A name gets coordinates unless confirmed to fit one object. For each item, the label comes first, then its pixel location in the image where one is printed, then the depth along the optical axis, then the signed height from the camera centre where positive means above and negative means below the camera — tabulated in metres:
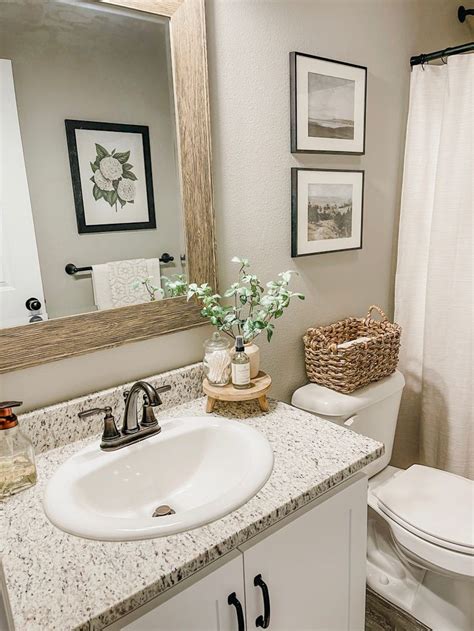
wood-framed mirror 1.04 +0.08
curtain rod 1.62 +0.49
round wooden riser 1.22 -0.50
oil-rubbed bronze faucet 1.08 -0.52
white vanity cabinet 0.79 -0.73
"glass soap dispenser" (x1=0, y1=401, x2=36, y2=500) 0.93 -0.50
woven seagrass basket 1.49 -0.51
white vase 1.29 -0.43
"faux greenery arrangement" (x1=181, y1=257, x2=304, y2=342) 1.28 -0.29
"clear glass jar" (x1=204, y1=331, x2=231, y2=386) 1.26 -0.43
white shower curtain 1.71 -0.26
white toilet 1.30 -0.93
